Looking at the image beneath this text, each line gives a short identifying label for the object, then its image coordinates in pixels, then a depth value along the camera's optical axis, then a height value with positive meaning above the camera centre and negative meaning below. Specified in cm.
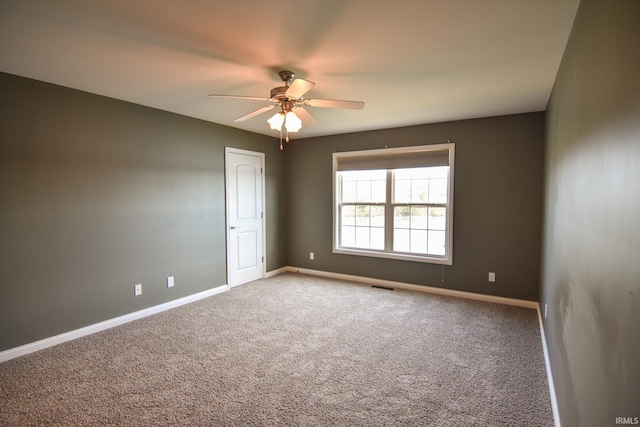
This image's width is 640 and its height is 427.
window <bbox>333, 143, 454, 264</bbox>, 442 -5
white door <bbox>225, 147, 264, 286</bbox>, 470 -26
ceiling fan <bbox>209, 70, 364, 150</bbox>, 252 +81
